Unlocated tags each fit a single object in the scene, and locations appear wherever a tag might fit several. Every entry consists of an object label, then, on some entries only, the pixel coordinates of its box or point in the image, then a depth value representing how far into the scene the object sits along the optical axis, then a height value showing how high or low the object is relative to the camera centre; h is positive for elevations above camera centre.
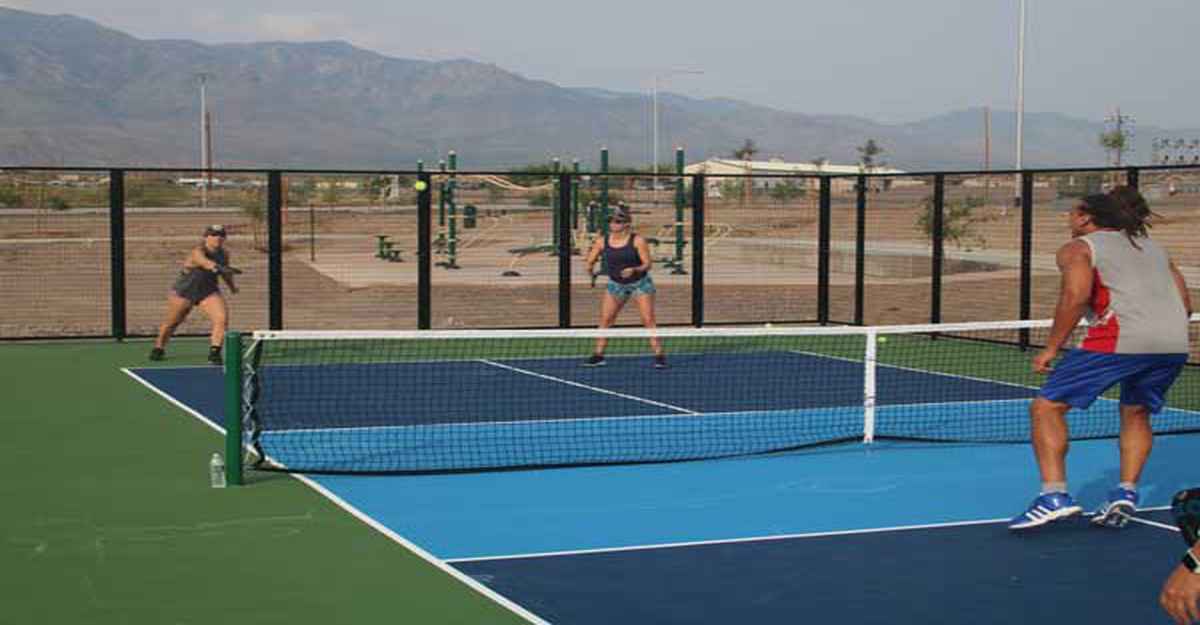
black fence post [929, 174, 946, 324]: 20.97 -0.27
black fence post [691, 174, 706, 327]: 21.92 -0.16
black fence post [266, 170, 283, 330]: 20.28 -0.24
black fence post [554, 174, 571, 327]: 21.00 -0.21
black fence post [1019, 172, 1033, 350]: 19.38 +0.02
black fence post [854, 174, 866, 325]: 21.95 -0.11
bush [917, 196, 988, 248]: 30.47 +0.40
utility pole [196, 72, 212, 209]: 85.60 +5.20
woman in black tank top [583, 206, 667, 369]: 17.44 -0.35
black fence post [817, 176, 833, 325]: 22.30 -0.01
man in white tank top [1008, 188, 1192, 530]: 8.89 -0.45
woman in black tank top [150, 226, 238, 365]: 17.61 -0.54
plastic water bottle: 10.31 -1.46
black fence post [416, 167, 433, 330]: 20.72 -0.19
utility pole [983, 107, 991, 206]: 89.50 +5.64
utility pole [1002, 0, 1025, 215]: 50.03 +3.38
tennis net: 11.88 -1.42
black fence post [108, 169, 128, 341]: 19.97 -0.24
